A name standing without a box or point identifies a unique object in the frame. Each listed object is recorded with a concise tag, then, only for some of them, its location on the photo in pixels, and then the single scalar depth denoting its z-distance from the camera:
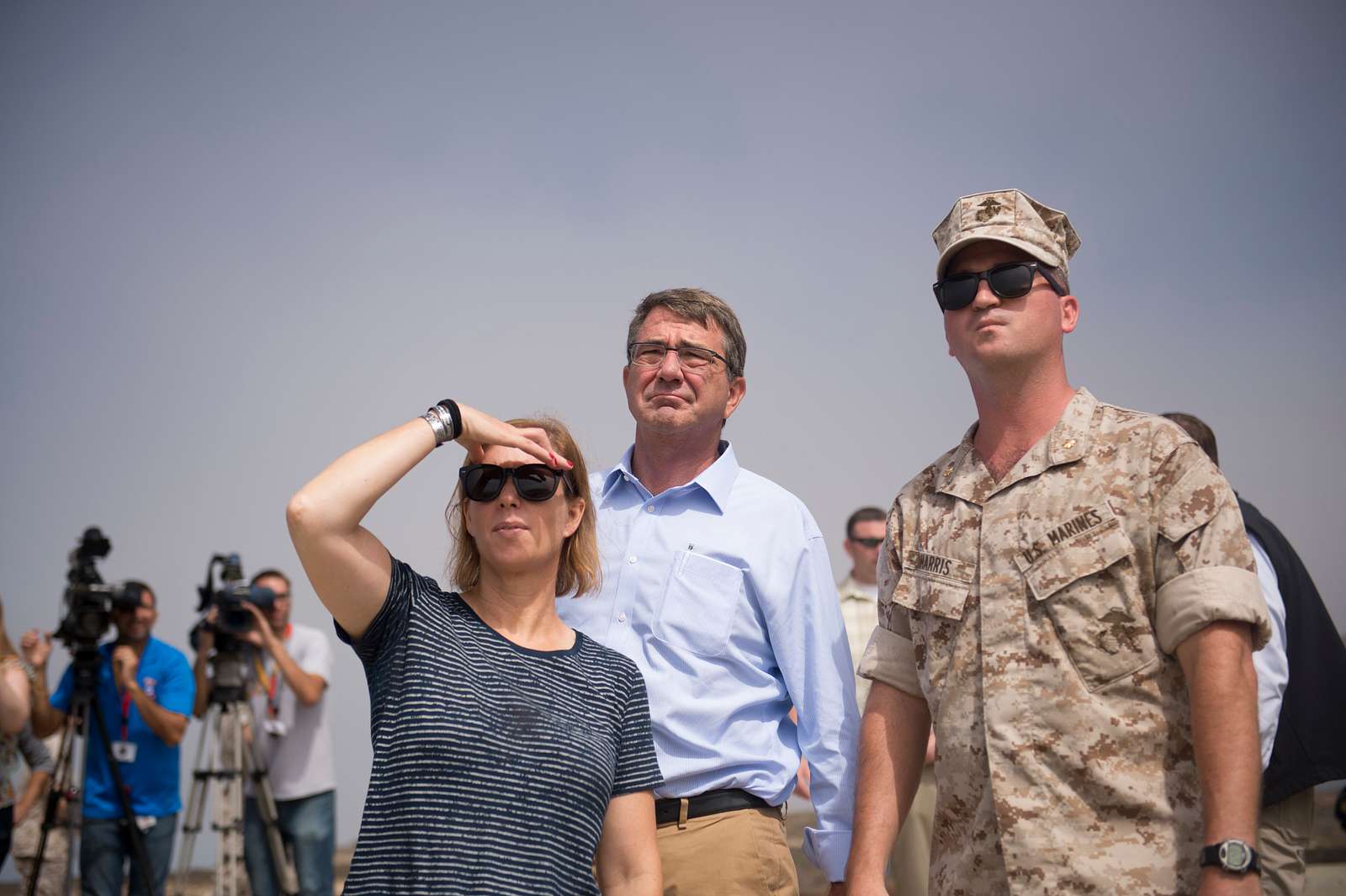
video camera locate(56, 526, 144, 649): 5.54
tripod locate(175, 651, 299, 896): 5.91
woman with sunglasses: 2.07
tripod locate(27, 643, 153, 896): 5.24
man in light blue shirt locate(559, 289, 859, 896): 2.69
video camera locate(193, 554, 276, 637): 6.13
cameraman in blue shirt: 5.66
